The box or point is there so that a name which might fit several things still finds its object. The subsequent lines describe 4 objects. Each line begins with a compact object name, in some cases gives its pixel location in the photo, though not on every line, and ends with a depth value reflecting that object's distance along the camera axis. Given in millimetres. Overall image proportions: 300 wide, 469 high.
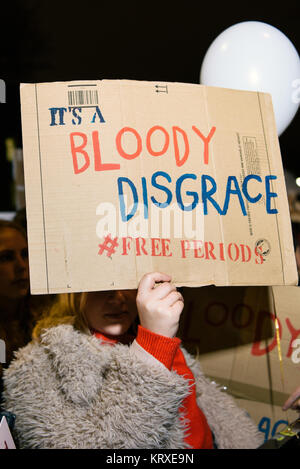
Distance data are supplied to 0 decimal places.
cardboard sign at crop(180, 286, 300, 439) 1161
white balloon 1081
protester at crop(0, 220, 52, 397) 1206
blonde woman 785
